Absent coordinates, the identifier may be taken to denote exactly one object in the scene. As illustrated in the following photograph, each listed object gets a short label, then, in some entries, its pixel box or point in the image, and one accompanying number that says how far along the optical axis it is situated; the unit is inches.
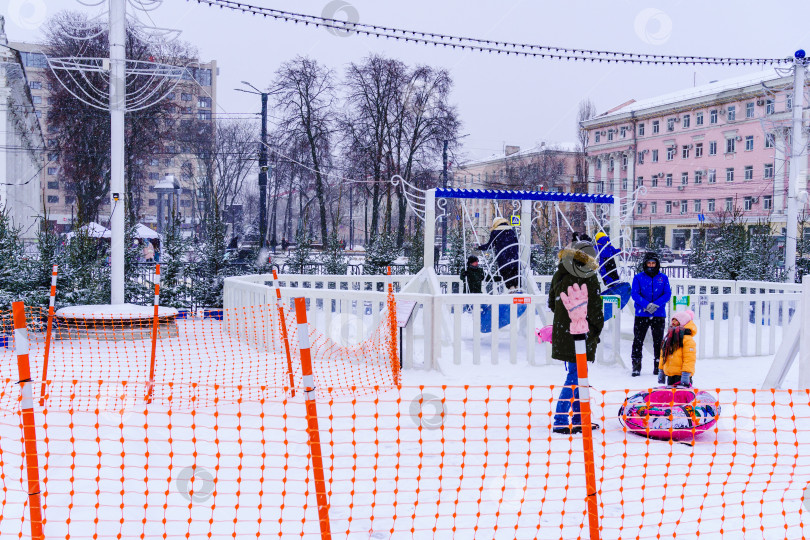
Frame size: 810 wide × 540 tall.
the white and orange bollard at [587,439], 133.5
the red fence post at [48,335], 275.1
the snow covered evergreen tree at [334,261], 691.9
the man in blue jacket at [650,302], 314.0
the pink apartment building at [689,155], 1935.3
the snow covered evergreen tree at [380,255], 705.0
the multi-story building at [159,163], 1355.8
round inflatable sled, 213.6
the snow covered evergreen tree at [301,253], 738.2
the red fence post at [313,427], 129.1
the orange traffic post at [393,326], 308.3
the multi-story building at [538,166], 2361.0
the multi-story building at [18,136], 943.7
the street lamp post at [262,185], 884.9
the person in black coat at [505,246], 423.2
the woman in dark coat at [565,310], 220.8
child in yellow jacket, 252.5
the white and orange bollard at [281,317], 273.4
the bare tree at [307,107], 1322.6
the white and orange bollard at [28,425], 127.5
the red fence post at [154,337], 272.9
